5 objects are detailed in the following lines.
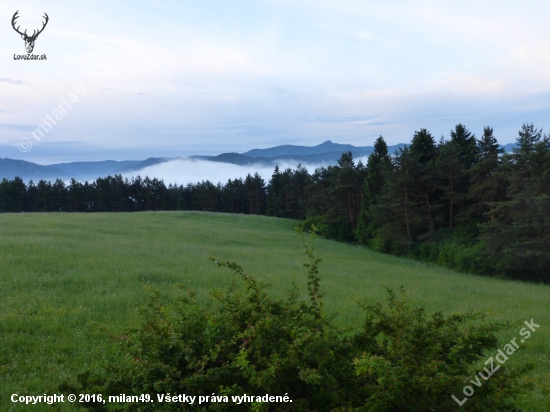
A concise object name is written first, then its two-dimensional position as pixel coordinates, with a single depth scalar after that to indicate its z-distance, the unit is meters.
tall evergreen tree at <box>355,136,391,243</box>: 49.72
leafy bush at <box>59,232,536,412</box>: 3.13
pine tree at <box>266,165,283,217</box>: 83.19
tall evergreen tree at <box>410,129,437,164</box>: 40.53
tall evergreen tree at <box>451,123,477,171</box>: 39.06
